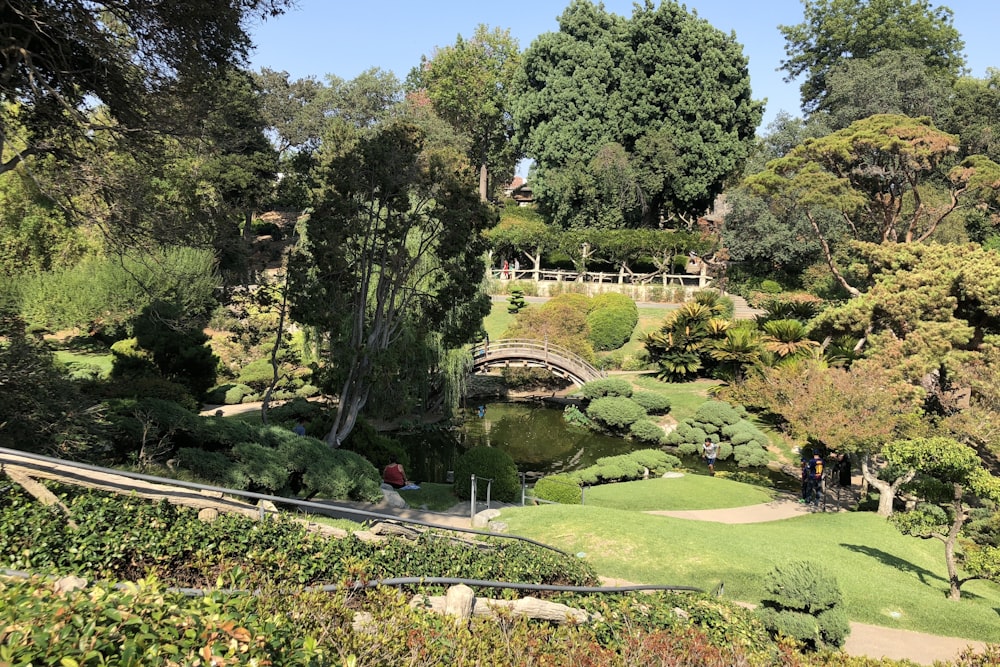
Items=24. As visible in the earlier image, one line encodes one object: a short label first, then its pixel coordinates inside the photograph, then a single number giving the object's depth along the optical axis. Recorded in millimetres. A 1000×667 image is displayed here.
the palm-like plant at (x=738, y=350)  28594
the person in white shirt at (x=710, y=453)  21875
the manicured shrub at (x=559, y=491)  16938
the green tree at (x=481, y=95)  60312
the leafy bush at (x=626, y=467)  19922
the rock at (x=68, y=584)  4086
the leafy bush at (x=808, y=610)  8086
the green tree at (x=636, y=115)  47031
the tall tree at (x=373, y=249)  16359
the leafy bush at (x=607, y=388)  28562
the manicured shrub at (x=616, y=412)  26844
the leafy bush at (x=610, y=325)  36531
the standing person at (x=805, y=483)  17877
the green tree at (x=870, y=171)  29109
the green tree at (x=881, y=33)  56969
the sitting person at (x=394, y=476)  16562
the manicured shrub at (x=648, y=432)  25828
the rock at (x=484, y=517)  13539
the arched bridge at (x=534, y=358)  30395
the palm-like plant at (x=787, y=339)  27234
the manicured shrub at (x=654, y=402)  27297
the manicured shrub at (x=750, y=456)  22656
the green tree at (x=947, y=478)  10894
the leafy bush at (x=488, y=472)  16391
